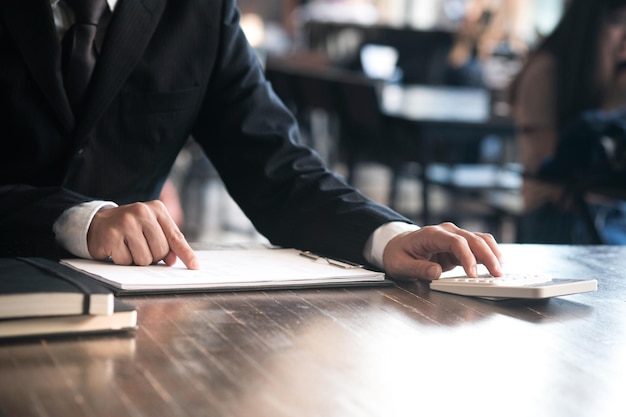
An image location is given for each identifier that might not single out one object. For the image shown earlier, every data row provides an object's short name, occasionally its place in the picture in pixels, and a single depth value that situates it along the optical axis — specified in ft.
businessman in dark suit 4.61
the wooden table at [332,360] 3.07
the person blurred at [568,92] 12.17
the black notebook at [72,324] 3.43
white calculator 4.26
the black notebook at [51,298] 3.44
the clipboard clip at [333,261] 4.72
